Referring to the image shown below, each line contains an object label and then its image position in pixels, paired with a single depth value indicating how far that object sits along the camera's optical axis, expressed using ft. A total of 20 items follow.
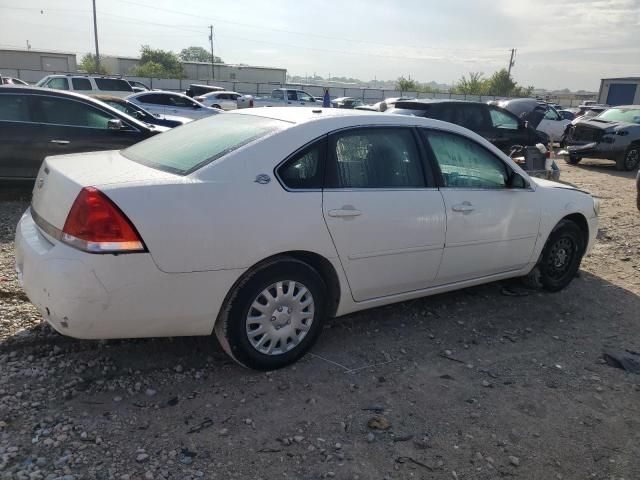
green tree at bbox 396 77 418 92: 224.53
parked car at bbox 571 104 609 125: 83.77
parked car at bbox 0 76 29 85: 71.36
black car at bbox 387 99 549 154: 33.19
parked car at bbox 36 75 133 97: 59.93
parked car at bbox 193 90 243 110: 80.84
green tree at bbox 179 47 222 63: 431.84
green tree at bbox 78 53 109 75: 212.19
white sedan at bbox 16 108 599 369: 8.69
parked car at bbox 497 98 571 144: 61.67
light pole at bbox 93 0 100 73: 162.97
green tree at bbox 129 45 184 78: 215.10
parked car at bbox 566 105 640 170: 44.50
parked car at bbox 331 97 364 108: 103.55
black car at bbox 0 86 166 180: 21.65
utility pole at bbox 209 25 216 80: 232.30
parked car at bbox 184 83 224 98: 89.40
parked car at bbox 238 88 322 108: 85.39
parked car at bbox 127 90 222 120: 54.70
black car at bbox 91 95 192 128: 35.17
